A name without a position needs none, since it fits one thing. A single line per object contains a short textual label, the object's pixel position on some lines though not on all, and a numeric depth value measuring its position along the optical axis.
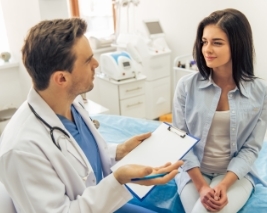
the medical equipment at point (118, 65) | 2.72
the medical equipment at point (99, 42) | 3.24
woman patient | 1.24
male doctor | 0.87
